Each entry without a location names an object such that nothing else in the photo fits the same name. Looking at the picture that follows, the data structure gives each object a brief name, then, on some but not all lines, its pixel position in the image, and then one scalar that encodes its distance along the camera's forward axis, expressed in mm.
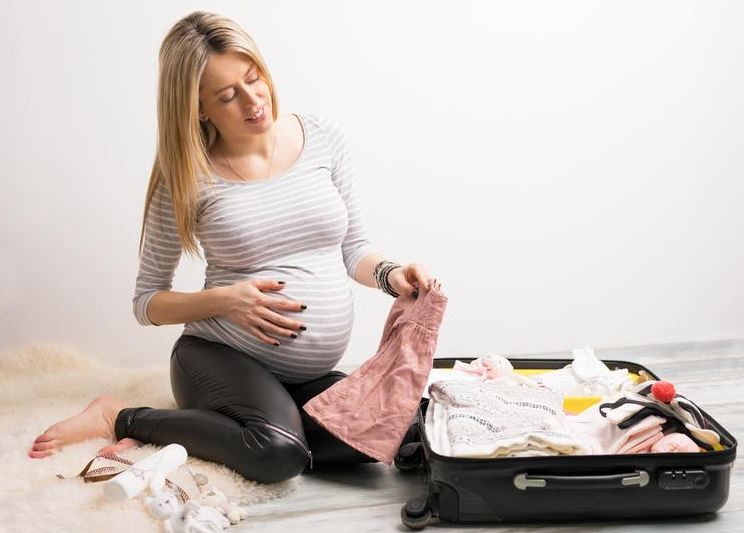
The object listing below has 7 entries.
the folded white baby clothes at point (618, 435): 1707
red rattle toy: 1751
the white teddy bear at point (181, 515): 1633
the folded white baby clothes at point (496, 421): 1671
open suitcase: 1624
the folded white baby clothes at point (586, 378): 2127
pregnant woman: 1932
